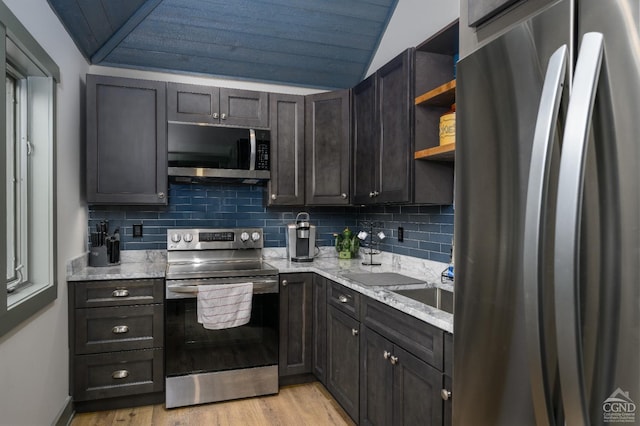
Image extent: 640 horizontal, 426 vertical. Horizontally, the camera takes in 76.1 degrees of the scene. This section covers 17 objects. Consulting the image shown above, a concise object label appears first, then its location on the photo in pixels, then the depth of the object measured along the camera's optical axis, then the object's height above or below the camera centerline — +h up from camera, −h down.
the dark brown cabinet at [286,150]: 3.22 +0.48
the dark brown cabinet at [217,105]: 2.98 +0.79
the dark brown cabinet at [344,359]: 2.31 -0.90
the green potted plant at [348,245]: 3.47 -0.30
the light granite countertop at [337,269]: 1.80 -0.41
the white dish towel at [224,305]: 2.63 -0.62
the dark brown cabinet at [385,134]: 2.40 +0.50
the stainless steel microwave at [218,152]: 2.95 +0.43
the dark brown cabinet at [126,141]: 2.82 +0.49
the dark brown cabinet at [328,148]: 3.21 +0.49
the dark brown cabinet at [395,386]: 1.62 -0.79
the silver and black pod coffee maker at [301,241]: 3.26 -0.24
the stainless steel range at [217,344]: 2.65 -0.90
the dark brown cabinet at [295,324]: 2.90 -0.81
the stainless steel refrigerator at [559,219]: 0.65 -0.02
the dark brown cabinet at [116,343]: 2.55 -0.84
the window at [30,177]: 1.97 +0.18
